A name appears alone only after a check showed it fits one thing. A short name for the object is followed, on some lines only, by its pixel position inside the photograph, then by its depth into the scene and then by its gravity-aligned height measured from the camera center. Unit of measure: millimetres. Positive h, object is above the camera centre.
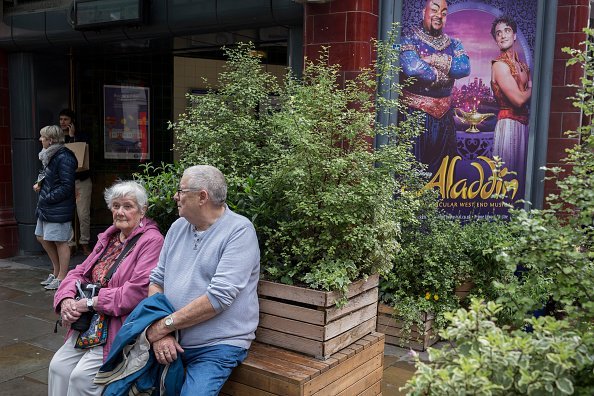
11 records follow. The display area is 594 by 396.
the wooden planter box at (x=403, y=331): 4762 -1522
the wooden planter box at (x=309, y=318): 2996 -922
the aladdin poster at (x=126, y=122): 8914 +232
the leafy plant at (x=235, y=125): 3812 +94
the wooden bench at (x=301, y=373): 2834 -1153
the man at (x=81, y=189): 7469 -715
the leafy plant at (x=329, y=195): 3125 -282
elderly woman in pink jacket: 3201 -833
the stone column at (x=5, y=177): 7934 -575
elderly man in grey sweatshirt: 2859 -734
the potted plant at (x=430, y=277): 4746 -1086
